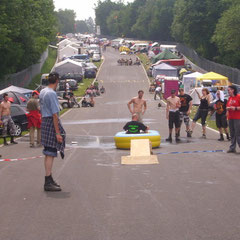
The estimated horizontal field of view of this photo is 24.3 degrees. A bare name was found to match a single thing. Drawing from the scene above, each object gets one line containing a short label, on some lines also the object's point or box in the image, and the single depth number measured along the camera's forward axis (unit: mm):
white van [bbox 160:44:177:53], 118288
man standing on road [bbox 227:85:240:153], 13852
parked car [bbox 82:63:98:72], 81638
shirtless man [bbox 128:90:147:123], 17891
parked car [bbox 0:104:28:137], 22597
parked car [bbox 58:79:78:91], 57847
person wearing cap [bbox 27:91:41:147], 18016
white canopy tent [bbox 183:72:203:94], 50338
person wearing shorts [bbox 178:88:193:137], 19422
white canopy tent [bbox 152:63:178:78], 70881
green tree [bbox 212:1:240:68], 71250
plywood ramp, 12594
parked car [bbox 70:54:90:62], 102175
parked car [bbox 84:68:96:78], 78562
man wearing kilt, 8820
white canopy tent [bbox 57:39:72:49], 128250
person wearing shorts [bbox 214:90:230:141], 18266
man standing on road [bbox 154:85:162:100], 53656
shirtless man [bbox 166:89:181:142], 18266
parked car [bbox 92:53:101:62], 110875
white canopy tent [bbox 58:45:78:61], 111562
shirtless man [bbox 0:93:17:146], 18358
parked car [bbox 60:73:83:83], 68069
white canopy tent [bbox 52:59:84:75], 72438
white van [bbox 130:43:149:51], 136275
